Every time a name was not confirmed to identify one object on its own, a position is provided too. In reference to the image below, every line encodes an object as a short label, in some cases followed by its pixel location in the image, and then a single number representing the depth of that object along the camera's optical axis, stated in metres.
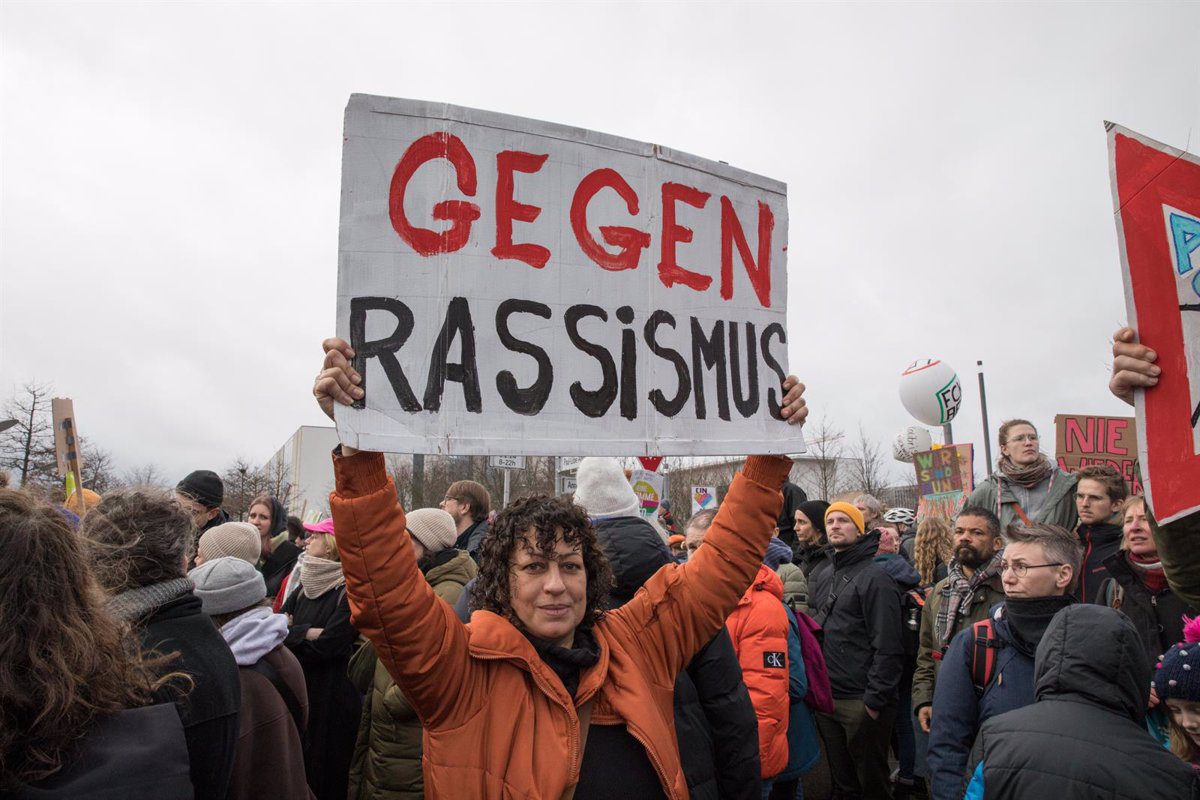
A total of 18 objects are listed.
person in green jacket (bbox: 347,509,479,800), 3.52
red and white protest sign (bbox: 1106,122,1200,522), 1.89
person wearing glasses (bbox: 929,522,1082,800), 3.22
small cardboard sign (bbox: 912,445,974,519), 9.48
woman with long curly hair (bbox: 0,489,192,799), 1.34
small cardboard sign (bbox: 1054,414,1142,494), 7.95
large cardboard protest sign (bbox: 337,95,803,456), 2.20
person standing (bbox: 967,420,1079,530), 5.30
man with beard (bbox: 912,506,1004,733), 4.46
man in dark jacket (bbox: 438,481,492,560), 5.21
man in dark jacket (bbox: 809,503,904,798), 5.02
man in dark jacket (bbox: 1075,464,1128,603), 4.43
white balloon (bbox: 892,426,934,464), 17.45
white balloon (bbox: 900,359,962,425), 12.58
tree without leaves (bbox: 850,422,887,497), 33.91
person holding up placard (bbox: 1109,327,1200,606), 1.94
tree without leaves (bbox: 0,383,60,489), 20.53
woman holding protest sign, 2.00
